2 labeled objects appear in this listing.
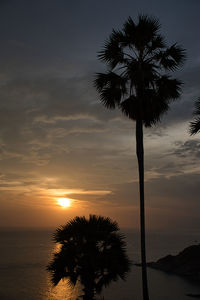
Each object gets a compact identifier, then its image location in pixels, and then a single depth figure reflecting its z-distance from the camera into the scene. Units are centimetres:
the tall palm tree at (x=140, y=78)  1384
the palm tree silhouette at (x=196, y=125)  1298
